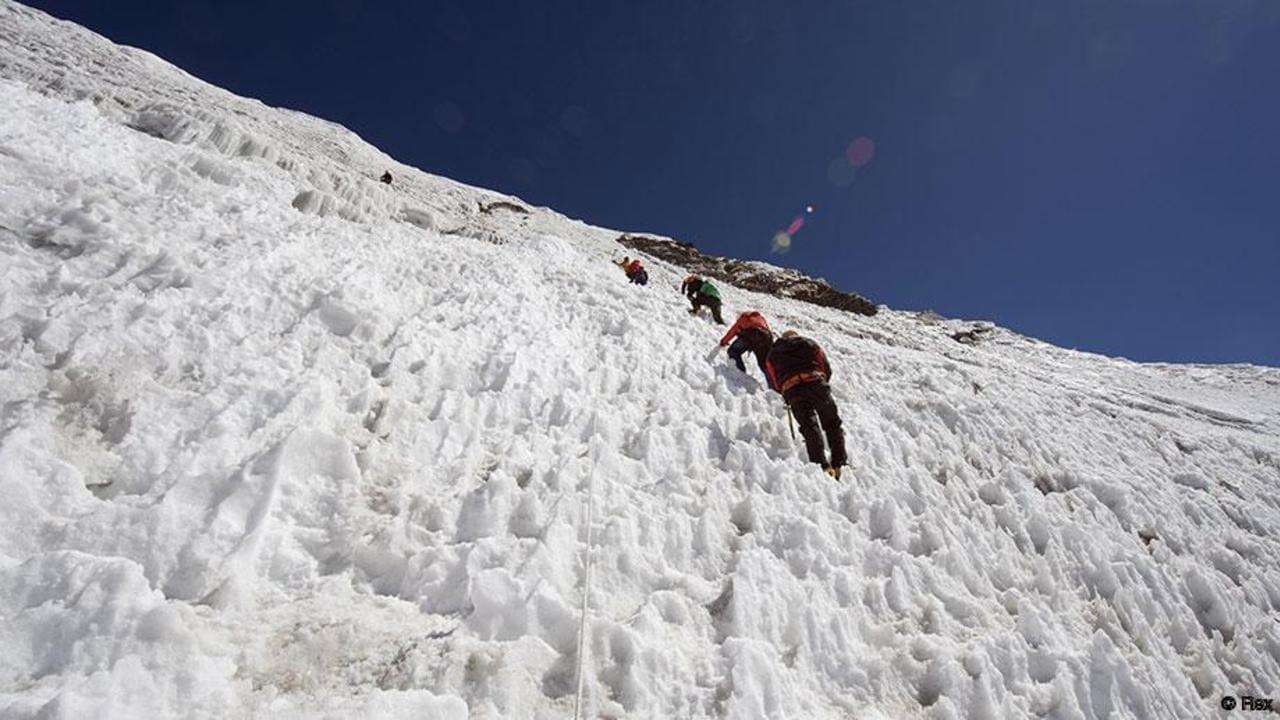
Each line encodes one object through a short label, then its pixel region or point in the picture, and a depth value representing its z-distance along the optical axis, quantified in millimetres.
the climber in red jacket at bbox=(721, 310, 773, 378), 9039
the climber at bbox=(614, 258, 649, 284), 16234
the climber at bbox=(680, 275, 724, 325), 12925
